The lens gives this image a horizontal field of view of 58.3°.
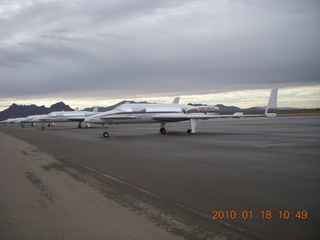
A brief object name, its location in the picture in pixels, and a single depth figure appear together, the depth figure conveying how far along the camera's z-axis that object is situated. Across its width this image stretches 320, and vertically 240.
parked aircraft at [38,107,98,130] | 54.38
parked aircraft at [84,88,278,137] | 25.30
